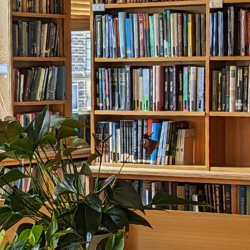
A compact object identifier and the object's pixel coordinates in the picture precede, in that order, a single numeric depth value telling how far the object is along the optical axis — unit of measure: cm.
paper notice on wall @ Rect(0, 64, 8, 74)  507
